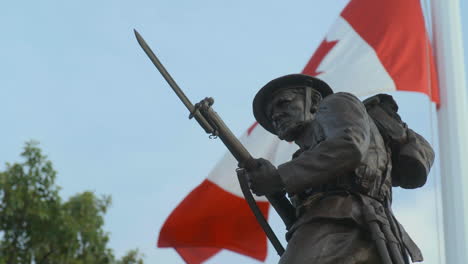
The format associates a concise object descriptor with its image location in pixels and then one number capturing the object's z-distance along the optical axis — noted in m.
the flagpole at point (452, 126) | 10.41
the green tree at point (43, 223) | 18.20
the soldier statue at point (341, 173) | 4.87
